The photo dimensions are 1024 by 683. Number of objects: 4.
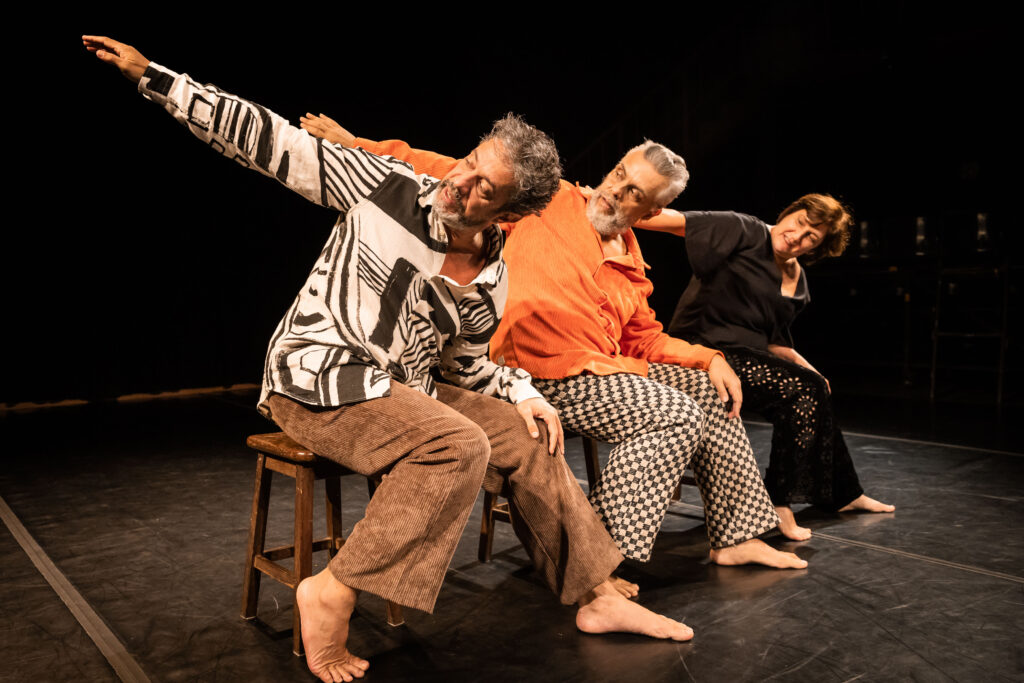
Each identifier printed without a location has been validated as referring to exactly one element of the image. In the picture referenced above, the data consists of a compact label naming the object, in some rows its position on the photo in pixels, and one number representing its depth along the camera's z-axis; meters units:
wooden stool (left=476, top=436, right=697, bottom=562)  2.18
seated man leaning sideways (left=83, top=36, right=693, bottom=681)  1.41
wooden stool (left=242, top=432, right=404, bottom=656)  1.56
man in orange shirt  1.86
